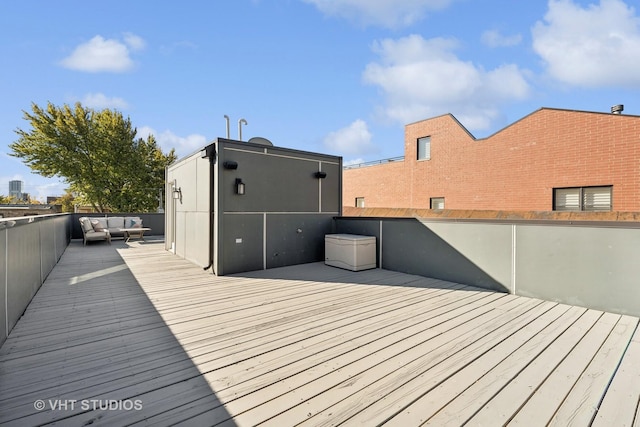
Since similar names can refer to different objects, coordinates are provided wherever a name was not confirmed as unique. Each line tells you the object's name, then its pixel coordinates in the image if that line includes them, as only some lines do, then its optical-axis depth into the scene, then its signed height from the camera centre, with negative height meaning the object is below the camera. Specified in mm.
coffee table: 11377 -903
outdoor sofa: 10383 -660
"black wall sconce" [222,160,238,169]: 5547 +849
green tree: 16906 +3357
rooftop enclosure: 5648 +91
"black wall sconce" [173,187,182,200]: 7790 +442
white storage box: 5973 -912
